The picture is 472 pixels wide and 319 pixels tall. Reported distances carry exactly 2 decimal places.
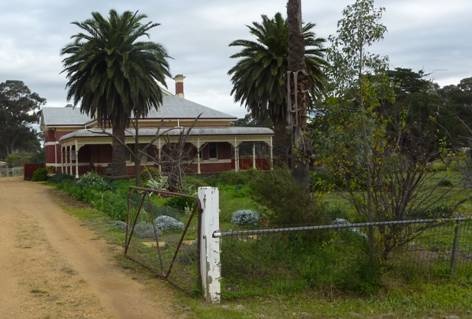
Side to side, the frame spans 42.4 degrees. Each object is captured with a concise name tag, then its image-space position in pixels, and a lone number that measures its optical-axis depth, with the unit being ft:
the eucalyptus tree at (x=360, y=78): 27.32
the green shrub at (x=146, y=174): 90.25
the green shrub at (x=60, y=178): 117.52
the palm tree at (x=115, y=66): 101.24
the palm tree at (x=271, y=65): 107.86
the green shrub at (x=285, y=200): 30.89
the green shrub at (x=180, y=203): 57.47
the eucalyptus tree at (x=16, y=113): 287.73
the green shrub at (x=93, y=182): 81.48
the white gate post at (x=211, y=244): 24.09
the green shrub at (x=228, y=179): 97.85
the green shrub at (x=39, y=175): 145.18
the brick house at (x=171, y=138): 126.72
